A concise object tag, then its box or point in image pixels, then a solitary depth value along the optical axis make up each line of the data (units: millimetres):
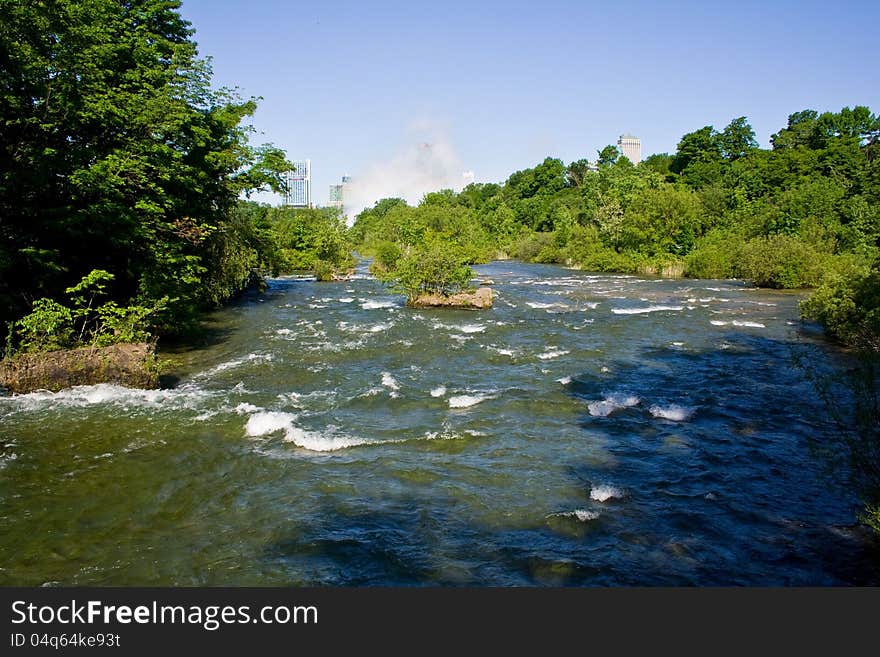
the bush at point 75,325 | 12890
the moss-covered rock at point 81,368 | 12586
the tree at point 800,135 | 76312
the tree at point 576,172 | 123375
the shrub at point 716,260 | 43656
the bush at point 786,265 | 35719
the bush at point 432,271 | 28125
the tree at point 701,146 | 85812
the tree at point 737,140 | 85562
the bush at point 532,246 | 72625
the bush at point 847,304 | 16688
